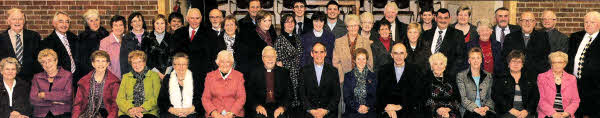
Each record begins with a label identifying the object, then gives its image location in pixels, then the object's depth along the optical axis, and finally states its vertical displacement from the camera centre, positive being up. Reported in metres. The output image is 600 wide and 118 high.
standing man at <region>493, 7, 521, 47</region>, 7.63 +0.05
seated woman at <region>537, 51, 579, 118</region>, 6.82 -0.59
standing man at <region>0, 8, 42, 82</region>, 7.32 -0.11
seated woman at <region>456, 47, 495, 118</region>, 6.75 -0.53
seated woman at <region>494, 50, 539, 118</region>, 6.77 -0.57
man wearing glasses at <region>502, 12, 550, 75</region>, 7.36 -0.16
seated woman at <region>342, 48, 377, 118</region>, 6.90 -0.56
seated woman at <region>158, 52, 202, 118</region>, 6.77 -0.55
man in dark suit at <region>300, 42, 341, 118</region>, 6.88 -0.52
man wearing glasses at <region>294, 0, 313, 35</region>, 7.82 +0.15
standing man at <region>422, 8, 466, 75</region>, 7.37 -0.10
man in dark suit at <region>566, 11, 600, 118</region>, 7.20 -0.38
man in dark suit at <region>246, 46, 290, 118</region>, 6.83 -0.53
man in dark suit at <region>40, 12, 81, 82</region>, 7.32 -0.09
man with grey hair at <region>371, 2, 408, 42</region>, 7.82 +0.09
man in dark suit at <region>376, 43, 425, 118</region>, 6.80 -0.56
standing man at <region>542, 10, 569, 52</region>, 7.46 -0.05
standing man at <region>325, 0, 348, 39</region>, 7.73 +0.11
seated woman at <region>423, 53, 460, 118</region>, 6.68 -0.55
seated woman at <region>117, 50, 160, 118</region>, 6.73 -0.54
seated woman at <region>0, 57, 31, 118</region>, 6.82 -0.57
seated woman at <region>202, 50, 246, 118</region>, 6.73 -0.55
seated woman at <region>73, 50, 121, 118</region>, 6.82 -0.55
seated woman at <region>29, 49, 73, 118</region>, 6.83 -0.53
